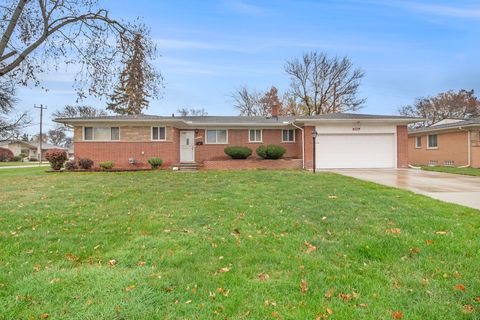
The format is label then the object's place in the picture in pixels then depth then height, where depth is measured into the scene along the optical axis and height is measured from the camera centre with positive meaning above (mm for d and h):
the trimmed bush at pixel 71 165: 15755 -253
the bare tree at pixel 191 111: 46500 +7804
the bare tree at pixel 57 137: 64688 +5370
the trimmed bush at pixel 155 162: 15867 -129
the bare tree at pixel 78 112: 45656 +8139
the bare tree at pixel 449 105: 38031 +6977
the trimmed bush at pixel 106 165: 15680 -266
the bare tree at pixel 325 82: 30375 +8131
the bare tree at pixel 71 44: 7516 +3314
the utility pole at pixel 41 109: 37175 +6869
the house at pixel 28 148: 54072 +2409
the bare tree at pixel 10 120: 18367 +2756
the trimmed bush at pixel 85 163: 15648 -148
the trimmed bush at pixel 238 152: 17375 +410
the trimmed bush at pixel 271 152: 17300 +395
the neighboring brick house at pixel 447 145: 17906 +849
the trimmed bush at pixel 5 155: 43612 +933
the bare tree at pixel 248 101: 35969 +7267
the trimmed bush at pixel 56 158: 15578 +140
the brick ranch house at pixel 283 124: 16391 +1079
